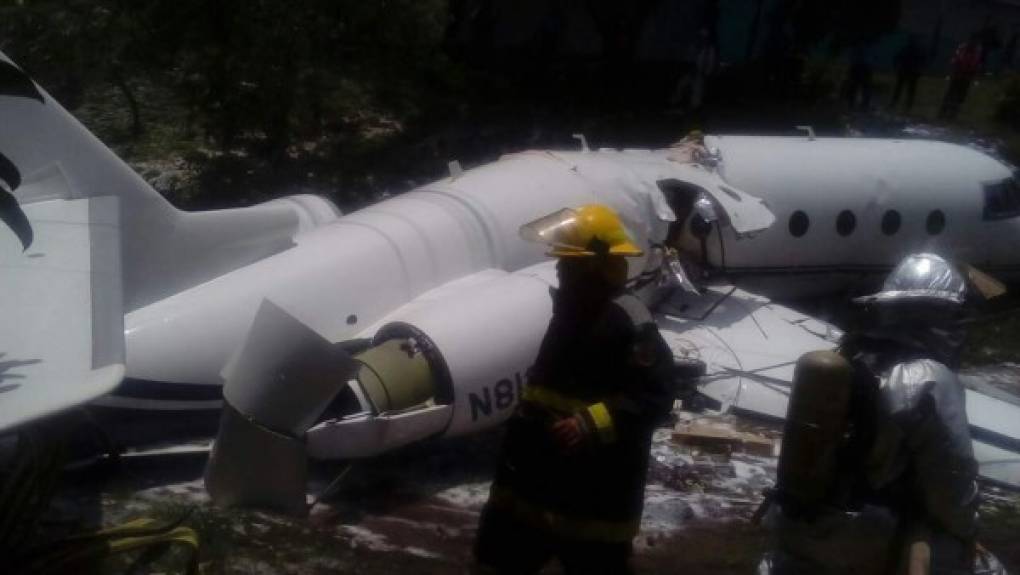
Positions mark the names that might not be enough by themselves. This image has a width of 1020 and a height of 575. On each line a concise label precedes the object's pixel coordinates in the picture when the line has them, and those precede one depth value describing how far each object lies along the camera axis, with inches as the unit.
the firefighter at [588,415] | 174.6
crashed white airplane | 274.8
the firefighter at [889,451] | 150.9
